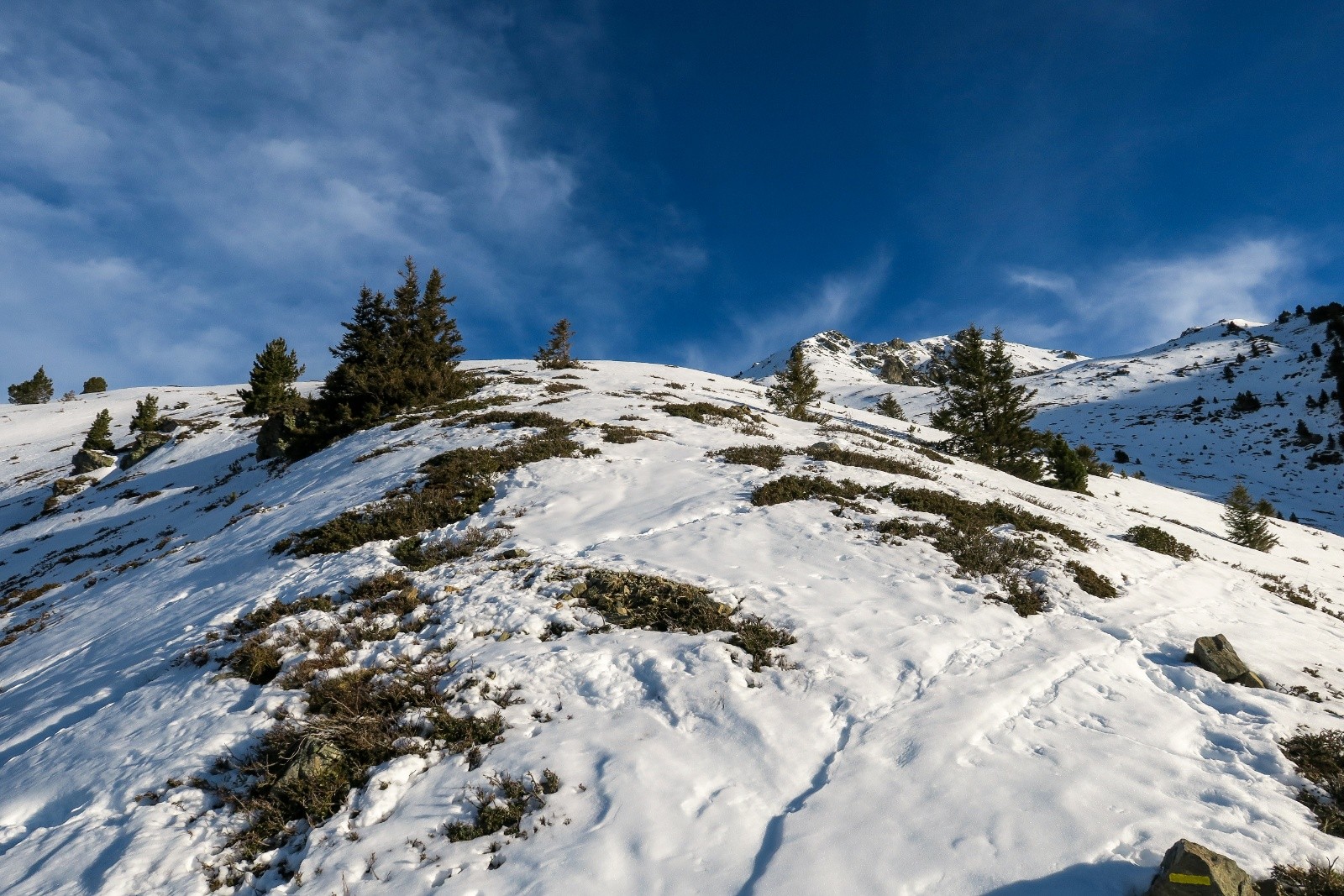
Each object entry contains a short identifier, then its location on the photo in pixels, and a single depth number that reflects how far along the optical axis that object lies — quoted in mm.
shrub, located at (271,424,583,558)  11258
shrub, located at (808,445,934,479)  16250
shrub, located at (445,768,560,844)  4633
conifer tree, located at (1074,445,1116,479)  29752
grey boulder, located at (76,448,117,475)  31359
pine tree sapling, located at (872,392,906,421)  44562
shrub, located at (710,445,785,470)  15641
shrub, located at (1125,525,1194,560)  12688
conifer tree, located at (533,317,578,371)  52469
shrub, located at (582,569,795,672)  7238
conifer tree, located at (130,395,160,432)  37125
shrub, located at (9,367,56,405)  67312
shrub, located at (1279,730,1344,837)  4609
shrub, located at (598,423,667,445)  17422
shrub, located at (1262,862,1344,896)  3846
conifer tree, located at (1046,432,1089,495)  23125
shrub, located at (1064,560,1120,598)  9336
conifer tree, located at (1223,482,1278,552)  18734
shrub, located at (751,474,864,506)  12719
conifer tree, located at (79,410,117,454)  33625
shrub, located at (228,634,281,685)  6934
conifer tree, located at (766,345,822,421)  31281
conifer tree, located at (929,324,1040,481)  27031
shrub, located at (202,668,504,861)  4875
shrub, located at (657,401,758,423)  23094
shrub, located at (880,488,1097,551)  11734
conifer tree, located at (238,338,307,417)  32594
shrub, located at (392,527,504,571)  10016
